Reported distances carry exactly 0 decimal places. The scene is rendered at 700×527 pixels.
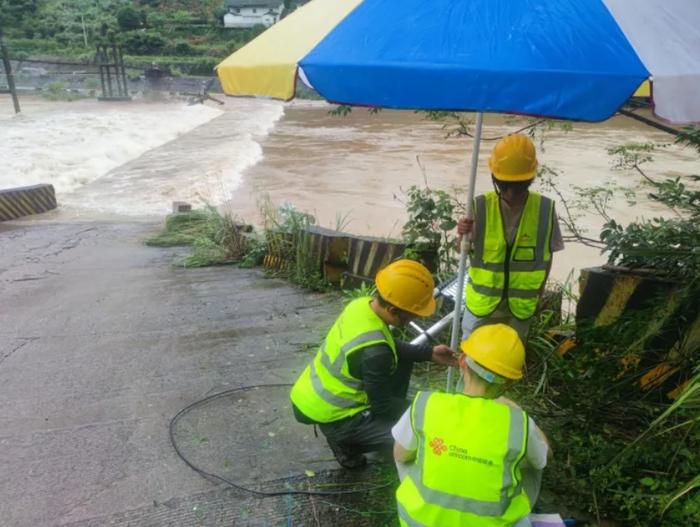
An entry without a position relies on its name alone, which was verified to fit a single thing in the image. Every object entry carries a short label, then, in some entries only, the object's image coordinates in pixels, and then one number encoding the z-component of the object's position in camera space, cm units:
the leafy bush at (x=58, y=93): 4288
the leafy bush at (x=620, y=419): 238
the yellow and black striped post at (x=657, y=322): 290
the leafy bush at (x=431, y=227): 452
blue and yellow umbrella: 187
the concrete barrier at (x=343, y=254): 519
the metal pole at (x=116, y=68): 4008
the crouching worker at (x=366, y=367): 246
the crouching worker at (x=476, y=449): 169
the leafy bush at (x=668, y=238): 299
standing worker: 303
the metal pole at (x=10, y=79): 2748
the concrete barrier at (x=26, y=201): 1116
